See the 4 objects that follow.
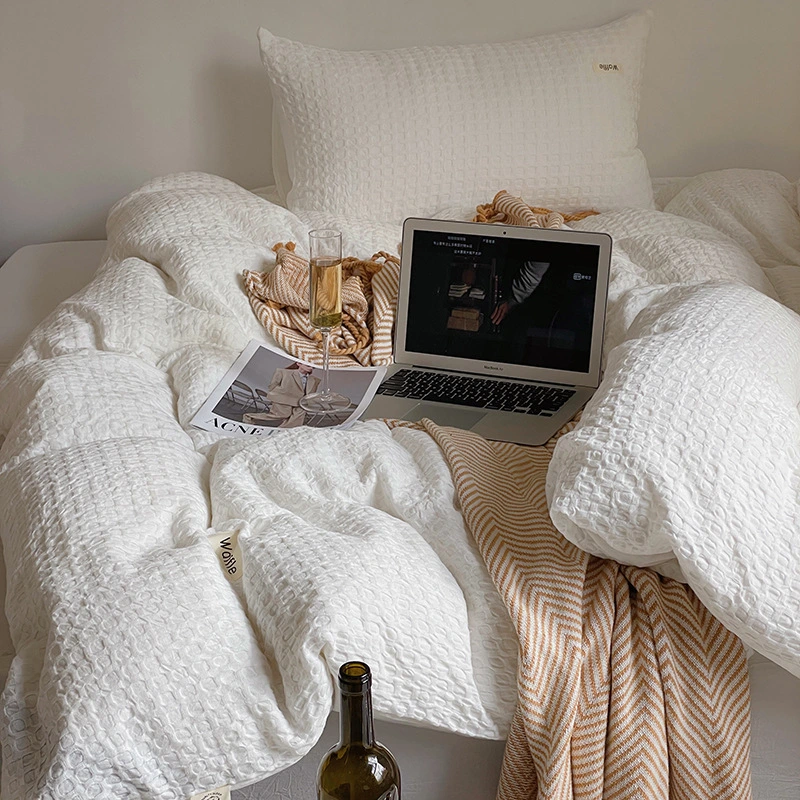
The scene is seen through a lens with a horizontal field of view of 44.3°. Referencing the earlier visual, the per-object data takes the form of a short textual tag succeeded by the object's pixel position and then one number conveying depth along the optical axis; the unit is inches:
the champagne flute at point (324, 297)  52.4
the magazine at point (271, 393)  50.1
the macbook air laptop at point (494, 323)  54.2
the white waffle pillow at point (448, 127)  75.5
